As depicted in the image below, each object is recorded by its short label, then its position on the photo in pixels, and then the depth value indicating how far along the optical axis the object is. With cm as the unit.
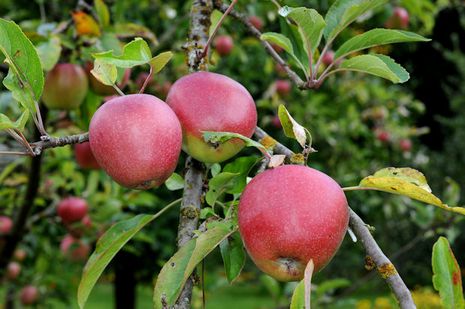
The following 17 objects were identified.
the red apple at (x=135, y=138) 76
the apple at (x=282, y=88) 339
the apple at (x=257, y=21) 253
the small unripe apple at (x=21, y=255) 326
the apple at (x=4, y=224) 242
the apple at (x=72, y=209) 231
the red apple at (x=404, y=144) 416
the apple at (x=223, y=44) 277
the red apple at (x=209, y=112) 83
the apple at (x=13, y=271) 324
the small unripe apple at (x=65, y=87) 148
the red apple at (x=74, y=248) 256
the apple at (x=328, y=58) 268
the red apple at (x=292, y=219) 69
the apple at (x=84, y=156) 182
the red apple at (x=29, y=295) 341
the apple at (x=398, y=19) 279
